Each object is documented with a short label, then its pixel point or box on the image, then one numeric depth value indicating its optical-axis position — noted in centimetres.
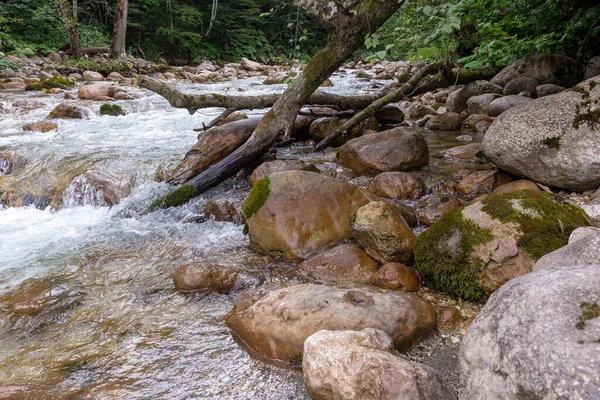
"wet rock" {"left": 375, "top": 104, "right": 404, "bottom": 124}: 784
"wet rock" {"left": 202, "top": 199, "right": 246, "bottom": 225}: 493
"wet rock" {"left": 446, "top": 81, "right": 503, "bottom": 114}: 884
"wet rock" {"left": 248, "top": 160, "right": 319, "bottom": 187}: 545
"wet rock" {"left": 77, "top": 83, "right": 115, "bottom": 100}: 1182
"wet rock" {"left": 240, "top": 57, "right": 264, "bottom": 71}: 2391
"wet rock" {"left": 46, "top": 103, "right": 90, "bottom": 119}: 952
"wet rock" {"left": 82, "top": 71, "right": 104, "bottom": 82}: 1562
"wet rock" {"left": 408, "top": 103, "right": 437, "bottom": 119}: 927
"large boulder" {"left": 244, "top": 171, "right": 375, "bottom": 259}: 389
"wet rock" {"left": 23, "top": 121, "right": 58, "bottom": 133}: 843
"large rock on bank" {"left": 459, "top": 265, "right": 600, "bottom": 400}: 135
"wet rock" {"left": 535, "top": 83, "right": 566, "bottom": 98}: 706
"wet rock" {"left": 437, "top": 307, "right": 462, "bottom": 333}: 279
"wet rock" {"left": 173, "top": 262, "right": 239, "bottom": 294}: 345
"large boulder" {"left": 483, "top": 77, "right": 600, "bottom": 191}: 374
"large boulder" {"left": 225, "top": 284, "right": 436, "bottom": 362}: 257
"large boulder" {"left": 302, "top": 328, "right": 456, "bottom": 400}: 195
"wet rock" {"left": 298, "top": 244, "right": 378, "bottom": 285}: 347
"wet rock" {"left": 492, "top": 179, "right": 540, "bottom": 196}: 414
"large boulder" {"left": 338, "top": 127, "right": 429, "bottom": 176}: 543
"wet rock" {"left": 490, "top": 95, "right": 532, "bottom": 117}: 723
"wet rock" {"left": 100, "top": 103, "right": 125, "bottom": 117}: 1007
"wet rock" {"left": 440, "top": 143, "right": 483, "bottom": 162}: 584
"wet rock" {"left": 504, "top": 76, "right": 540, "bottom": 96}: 793
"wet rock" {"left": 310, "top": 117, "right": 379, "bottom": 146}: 705
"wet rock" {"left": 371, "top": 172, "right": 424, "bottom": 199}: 490
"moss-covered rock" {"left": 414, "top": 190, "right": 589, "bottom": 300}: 286
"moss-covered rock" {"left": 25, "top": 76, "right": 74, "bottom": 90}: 1298
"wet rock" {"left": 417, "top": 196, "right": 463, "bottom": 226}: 435
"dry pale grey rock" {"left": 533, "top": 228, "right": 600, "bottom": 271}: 205
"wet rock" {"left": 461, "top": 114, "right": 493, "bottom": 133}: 764
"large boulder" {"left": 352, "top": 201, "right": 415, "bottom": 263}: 350
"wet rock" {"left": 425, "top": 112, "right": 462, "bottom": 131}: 801
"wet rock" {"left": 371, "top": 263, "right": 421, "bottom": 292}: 325
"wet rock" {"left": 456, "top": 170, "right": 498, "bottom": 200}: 471
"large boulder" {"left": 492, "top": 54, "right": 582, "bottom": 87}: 791
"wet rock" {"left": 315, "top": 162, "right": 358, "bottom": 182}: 560
